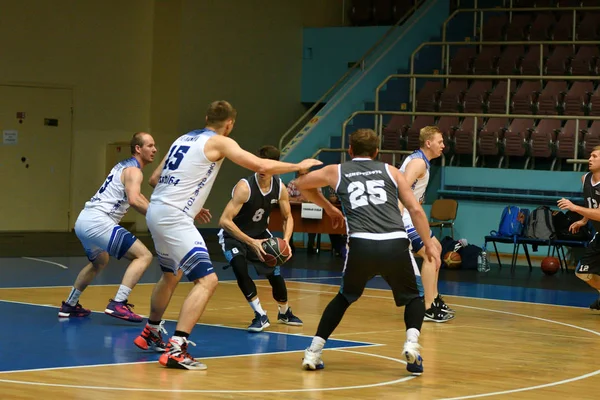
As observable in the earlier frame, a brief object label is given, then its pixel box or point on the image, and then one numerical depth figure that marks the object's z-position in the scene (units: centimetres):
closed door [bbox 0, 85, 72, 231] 2094
